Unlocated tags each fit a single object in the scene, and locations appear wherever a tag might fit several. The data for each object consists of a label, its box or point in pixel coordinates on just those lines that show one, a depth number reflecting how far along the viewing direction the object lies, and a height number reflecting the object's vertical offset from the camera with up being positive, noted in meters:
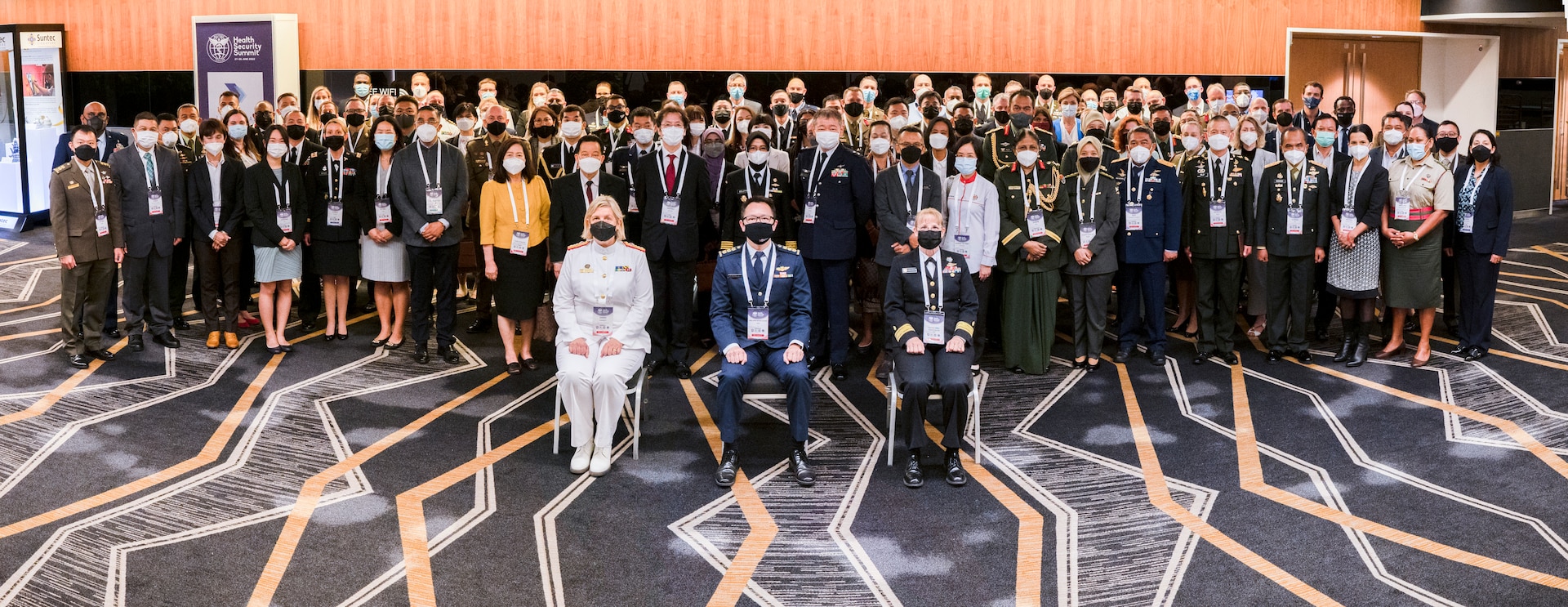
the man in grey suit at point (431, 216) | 7.30 -0.16
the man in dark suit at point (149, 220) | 7.43 -0.19
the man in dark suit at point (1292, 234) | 7.37 -0.26
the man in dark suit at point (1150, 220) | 7.41 -0.18
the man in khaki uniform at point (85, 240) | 7.12 -0.30
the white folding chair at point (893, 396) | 5.61 -0.93
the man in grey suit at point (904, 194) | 6.95 -0.03
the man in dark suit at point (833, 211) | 7.05 -0.12
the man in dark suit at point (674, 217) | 7.01 -0.16
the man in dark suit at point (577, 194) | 6.97 -0.03
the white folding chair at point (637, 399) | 5.68 -0.96
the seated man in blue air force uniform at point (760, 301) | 5.70 -0.52
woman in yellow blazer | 7.04 -0.27
